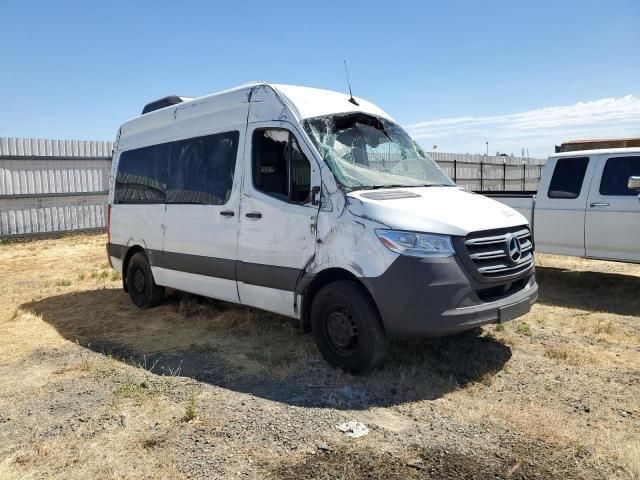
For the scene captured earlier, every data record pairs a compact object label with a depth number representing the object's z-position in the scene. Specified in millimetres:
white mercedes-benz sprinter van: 4035
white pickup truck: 7035
